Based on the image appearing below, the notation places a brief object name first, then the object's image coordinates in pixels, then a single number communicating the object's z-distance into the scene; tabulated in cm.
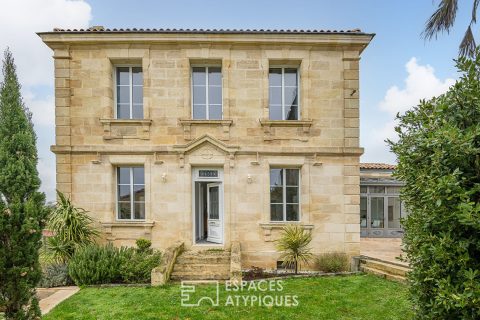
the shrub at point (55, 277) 767
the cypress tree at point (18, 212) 425
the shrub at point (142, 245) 898
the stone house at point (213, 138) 945
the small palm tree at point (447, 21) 904
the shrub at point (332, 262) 914
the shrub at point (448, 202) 267
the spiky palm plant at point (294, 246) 873
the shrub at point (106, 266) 757
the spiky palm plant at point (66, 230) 837
